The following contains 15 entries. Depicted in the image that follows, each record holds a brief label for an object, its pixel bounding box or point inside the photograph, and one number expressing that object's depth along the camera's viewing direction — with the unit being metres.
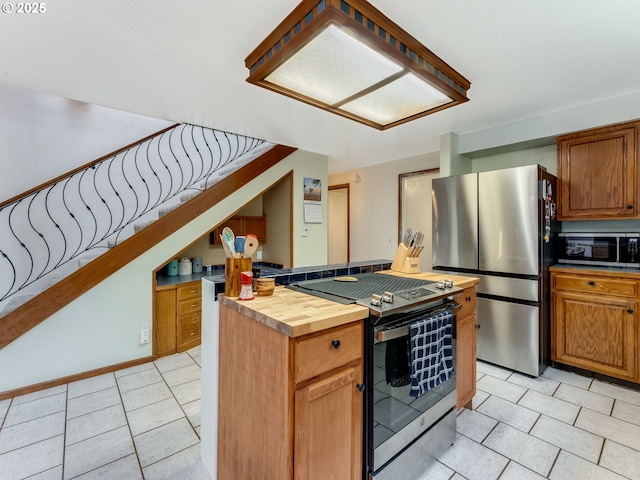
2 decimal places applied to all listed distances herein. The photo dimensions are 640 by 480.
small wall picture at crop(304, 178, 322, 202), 4.19
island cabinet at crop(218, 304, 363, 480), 1.06
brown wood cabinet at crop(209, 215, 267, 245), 4.03
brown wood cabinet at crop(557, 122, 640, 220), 2.43
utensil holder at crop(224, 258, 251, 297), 1.41
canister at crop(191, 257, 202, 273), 3.80
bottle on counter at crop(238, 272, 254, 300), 1.36
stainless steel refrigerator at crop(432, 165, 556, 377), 2.54
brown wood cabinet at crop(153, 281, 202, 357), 3.04
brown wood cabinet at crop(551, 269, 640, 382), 2.35
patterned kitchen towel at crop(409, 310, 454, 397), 1.42
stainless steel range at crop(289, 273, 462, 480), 1.29
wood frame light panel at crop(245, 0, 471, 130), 1.40
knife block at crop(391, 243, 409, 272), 2.30
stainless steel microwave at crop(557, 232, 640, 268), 2.58
